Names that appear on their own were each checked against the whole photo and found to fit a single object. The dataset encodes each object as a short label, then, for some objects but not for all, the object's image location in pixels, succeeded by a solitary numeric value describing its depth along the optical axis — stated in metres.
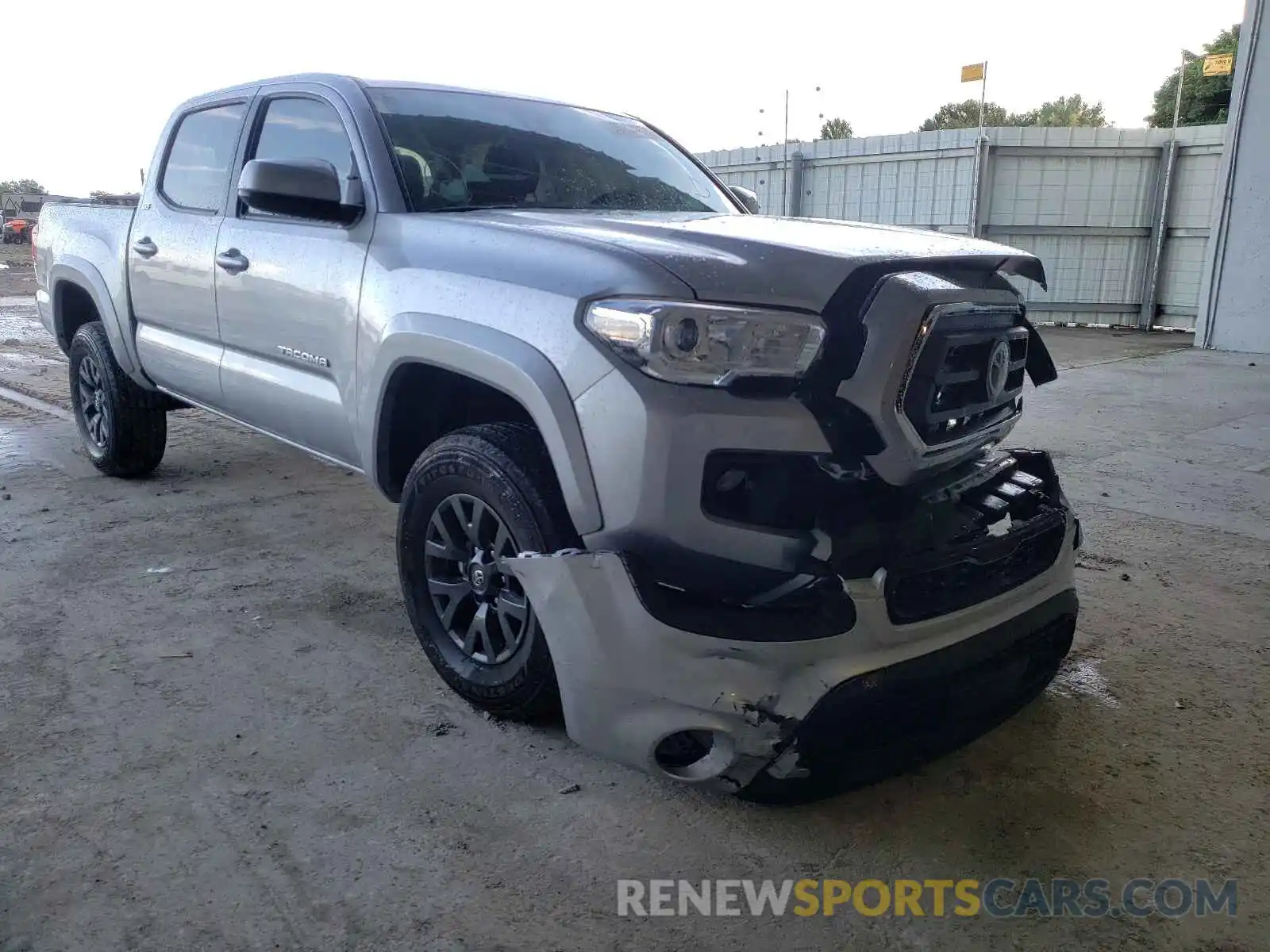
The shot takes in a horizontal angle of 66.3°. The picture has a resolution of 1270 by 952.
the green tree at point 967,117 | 55.12
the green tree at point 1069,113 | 58.50
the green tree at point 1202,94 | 35.19
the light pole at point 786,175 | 15.49
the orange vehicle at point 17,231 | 37.09
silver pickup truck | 2.04
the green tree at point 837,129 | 60.25
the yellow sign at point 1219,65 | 14.31
